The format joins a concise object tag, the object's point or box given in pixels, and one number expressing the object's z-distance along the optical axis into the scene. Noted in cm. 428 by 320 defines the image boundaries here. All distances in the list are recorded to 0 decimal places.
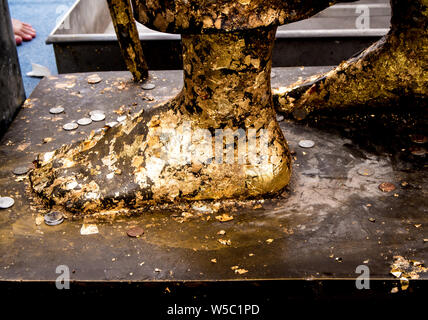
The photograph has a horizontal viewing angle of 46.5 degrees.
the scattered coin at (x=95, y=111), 166
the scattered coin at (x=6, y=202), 121
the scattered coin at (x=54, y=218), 117
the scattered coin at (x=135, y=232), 112
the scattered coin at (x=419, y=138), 145
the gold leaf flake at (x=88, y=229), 114
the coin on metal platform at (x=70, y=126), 156
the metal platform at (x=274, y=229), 103
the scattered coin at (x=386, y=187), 125
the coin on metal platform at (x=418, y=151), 139
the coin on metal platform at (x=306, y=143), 145
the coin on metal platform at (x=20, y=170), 133
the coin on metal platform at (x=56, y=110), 166
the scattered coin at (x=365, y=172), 132
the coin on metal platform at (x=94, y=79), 189
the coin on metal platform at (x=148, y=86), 183
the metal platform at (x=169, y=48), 212
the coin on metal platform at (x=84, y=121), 159
